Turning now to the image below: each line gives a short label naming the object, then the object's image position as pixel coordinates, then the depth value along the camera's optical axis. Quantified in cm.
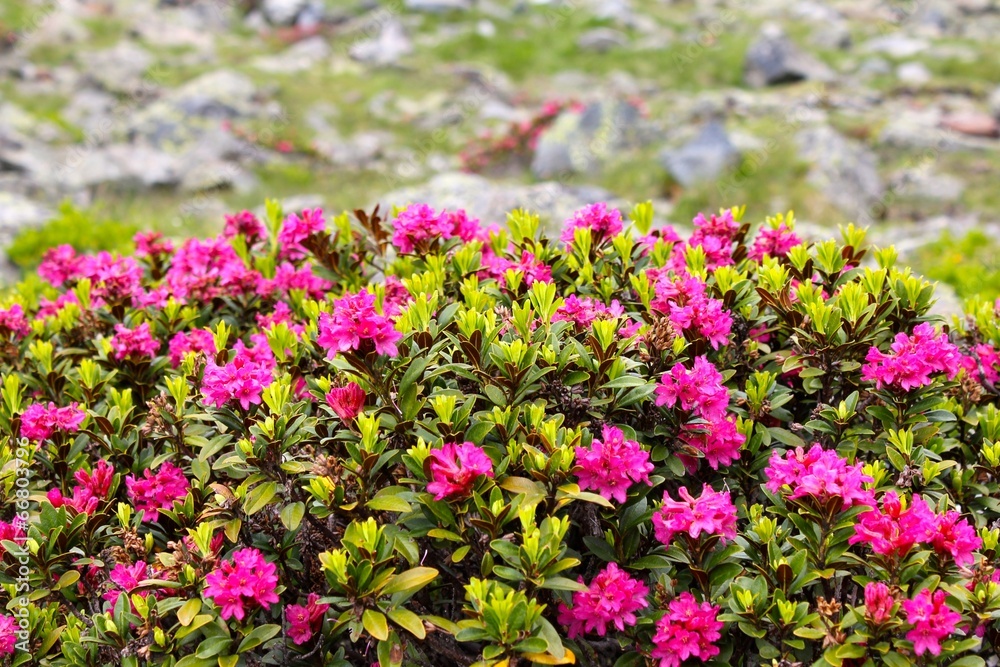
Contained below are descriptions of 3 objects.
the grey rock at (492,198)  755
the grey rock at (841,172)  1100
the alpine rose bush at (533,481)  224
